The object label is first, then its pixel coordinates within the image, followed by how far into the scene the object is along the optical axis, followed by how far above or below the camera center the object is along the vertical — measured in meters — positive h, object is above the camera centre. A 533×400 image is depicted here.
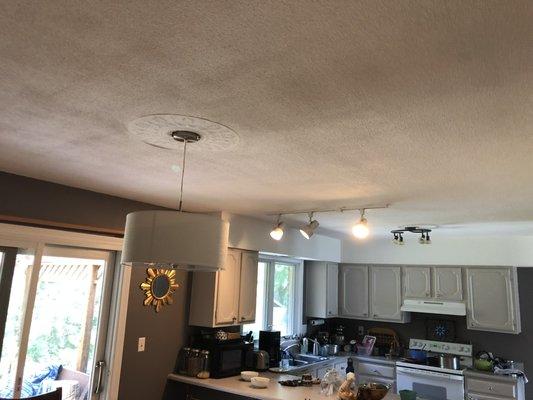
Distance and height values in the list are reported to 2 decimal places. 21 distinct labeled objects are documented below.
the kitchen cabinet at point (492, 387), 4.81 -0.94
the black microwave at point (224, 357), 4.12 -0.64
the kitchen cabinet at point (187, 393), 4.00 -0.96
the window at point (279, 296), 5.59 -0.02
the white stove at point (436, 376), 5.11 -0.91
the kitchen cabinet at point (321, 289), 6.23 +0.11
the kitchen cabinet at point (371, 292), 6.14 +0.10
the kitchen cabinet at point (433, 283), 5.67 +0.26
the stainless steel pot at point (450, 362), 5.23 -0.73
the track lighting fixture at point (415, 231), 4.86 +0.80
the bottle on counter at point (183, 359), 4.12 -0.67
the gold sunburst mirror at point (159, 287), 3.89 +0.02
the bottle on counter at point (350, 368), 3.94 -0.65
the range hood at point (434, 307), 5.46 -0.06
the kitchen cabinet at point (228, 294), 4.22 -0.02
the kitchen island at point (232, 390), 3.53 -0.83
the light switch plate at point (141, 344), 3.79 -0.50
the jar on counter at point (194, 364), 4.04 -0.69
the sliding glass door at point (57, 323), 2.98 -0.30
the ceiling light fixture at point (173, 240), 1.61 +0.19
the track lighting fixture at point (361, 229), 3.47 +0.57
